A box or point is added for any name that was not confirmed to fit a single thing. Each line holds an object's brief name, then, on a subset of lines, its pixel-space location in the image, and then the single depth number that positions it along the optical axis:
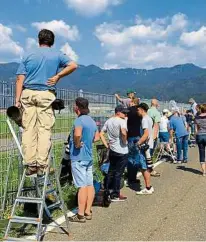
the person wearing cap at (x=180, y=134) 14.73
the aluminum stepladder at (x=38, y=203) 5.74
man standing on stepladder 5.93
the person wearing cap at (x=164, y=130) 15.45
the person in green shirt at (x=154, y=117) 12.13
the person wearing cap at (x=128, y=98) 11.40
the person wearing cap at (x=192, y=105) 21.37
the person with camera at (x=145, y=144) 9.52
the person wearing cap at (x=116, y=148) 8.82
